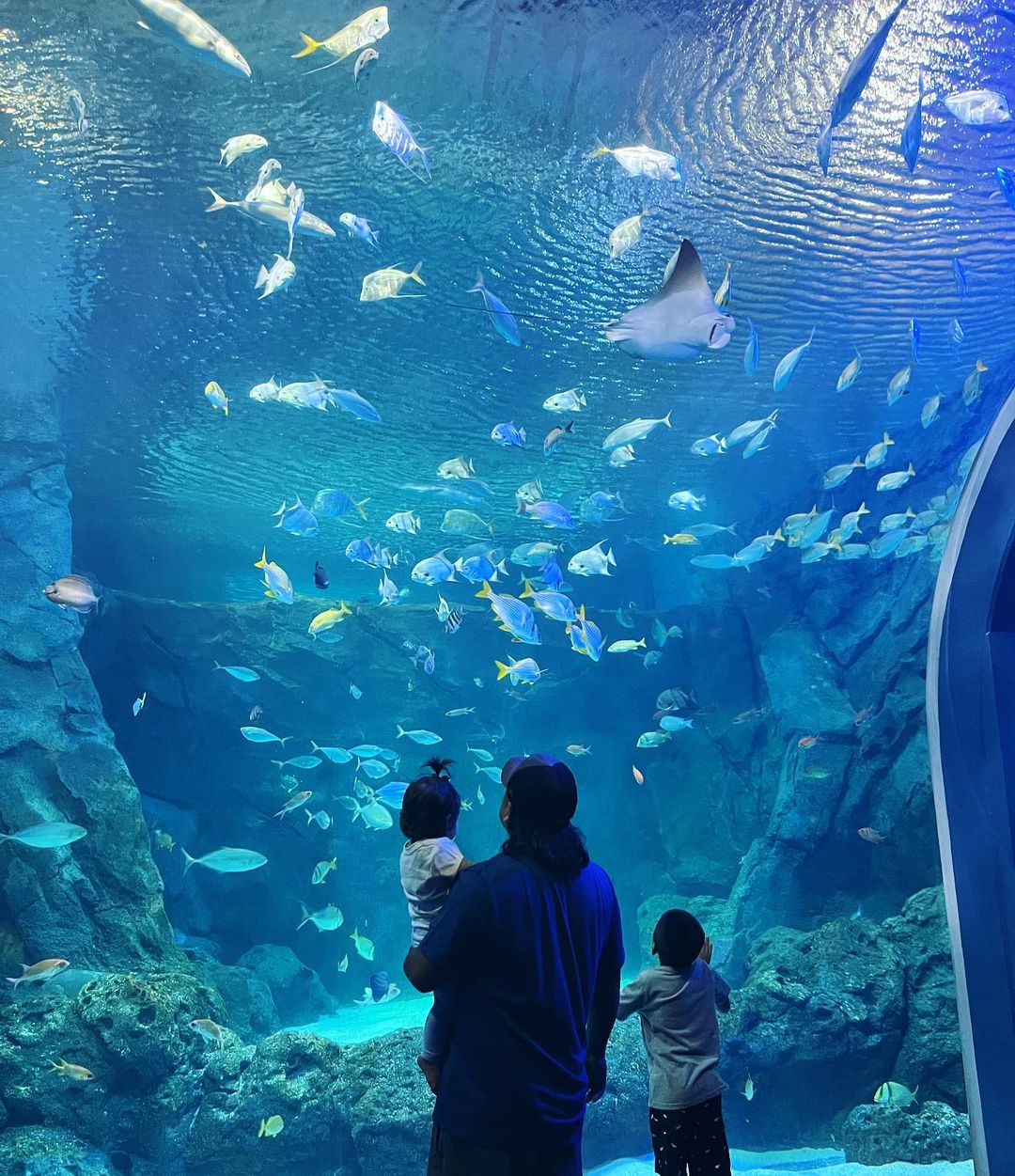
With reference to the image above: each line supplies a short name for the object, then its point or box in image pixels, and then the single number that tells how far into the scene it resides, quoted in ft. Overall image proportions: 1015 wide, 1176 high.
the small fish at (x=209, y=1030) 17.94
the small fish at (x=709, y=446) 24.69
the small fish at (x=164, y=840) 32.19
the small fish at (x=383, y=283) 17.80
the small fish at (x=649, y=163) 14.20
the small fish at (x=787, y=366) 17.85
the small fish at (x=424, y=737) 29.45
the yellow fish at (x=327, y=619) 25.20
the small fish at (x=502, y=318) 15.65
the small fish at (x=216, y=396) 21.27
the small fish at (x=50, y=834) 19.80
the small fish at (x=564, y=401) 20.75
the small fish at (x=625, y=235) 16.16
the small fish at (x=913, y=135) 14.10
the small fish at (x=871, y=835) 25.40
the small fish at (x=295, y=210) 15.10
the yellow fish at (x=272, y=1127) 17.98
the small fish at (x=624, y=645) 26.86
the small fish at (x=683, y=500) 27.68
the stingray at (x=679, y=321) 8.75
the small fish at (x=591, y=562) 22.95
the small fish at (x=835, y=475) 25.63
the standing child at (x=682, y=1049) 7.87
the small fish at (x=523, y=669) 23.81
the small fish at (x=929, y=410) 23.48
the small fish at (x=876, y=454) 24.58
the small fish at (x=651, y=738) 29.50
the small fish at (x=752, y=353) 18.40
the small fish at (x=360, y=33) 13.75
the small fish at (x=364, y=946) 28.48
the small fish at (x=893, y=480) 25.34
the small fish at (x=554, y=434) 19.44
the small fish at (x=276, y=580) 21.02
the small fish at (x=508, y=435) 19.28
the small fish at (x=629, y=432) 20.33
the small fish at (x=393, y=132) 14.29
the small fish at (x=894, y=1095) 17.26
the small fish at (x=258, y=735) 28.51
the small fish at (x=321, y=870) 30.01
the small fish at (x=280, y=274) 17.87
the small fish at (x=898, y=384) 20.37
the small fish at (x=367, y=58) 13.37
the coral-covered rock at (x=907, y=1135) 15.39
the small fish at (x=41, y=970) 17.34
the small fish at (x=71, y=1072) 16.66
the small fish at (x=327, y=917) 29.78
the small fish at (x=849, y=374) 20.76
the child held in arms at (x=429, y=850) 6.69
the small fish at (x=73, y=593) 17.44
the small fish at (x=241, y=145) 15.71
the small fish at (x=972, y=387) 25.17
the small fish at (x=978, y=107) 14.64
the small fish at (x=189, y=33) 12.05
